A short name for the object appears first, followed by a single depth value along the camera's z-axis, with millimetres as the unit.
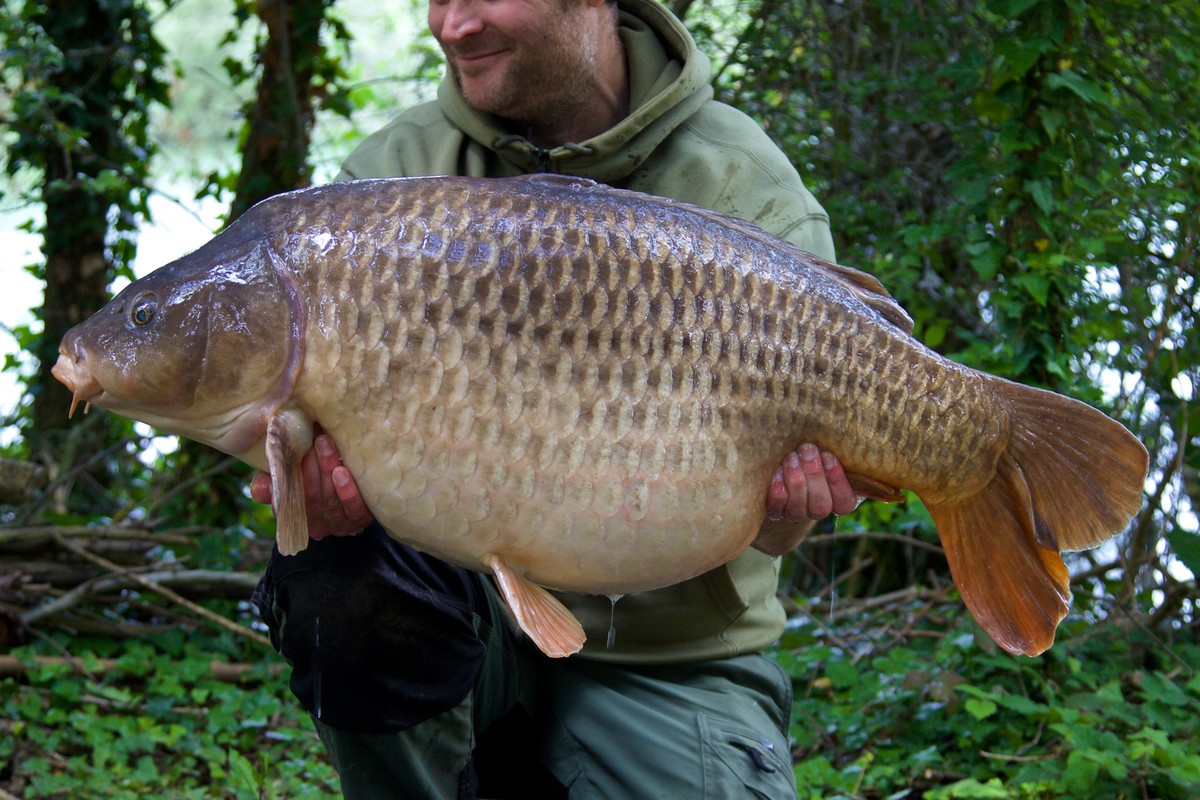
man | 1641
